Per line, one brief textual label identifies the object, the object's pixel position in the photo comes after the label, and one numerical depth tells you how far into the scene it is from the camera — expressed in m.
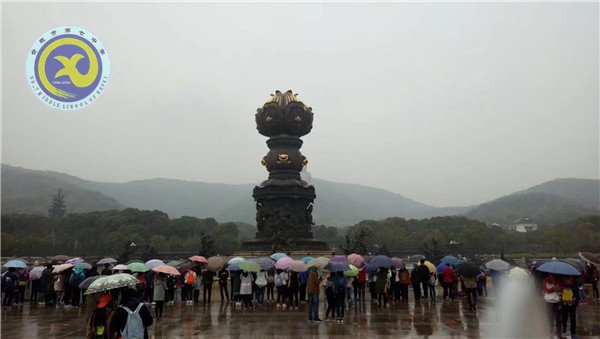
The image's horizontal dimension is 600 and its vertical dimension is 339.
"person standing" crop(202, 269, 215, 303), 18.92
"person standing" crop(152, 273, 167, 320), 14.17
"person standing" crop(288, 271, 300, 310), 17.38
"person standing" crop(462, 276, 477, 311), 15.91
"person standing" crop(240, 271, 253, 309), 16.97
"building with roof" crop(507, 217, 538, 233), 156.02
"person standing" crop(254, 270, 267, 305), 17.50
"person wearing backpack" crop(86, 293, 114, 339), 7.09
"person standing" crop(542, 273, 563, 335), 11.16
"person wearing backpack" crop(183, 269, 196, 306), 18.64
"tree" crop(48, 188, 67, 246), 129.98
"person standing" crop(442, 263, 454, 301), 18.56
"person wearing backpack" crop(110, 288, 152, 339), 7.08
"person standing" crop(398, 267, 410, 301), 18.75
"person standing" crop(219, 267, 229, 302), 19.33
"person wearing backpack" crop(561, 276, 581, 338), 11.05
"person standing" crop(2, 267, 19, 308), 17.83
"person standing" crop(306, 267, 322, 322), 13.49
